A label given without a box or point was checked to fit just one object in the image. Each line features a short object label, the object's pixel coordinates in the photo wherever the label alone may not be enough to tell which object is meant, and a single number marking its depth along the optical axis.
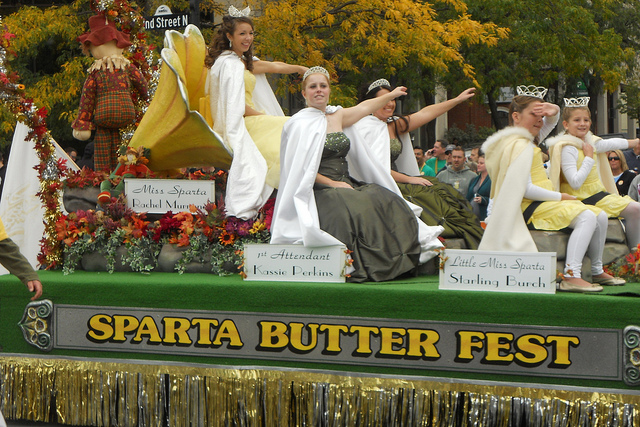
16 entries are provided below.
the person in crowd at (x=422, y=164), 21.58
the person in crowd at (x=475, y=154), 21.45
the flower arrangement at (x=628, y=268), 10.83
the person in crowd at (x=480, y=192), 17.34
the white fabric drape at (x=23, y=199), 14.56
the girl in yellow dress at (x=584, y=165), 11.41
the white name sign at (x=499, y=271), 9.89
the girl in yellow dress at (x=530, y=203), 10.44
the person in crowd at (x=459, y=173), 18.31
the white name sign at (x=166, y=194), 12.53
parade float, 9.76
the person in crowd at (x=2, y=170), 21.22
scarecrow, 13.75
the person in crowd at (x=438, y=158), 21.66
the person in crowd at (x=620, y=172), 18.81
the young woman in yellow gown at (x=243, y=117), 12.48
